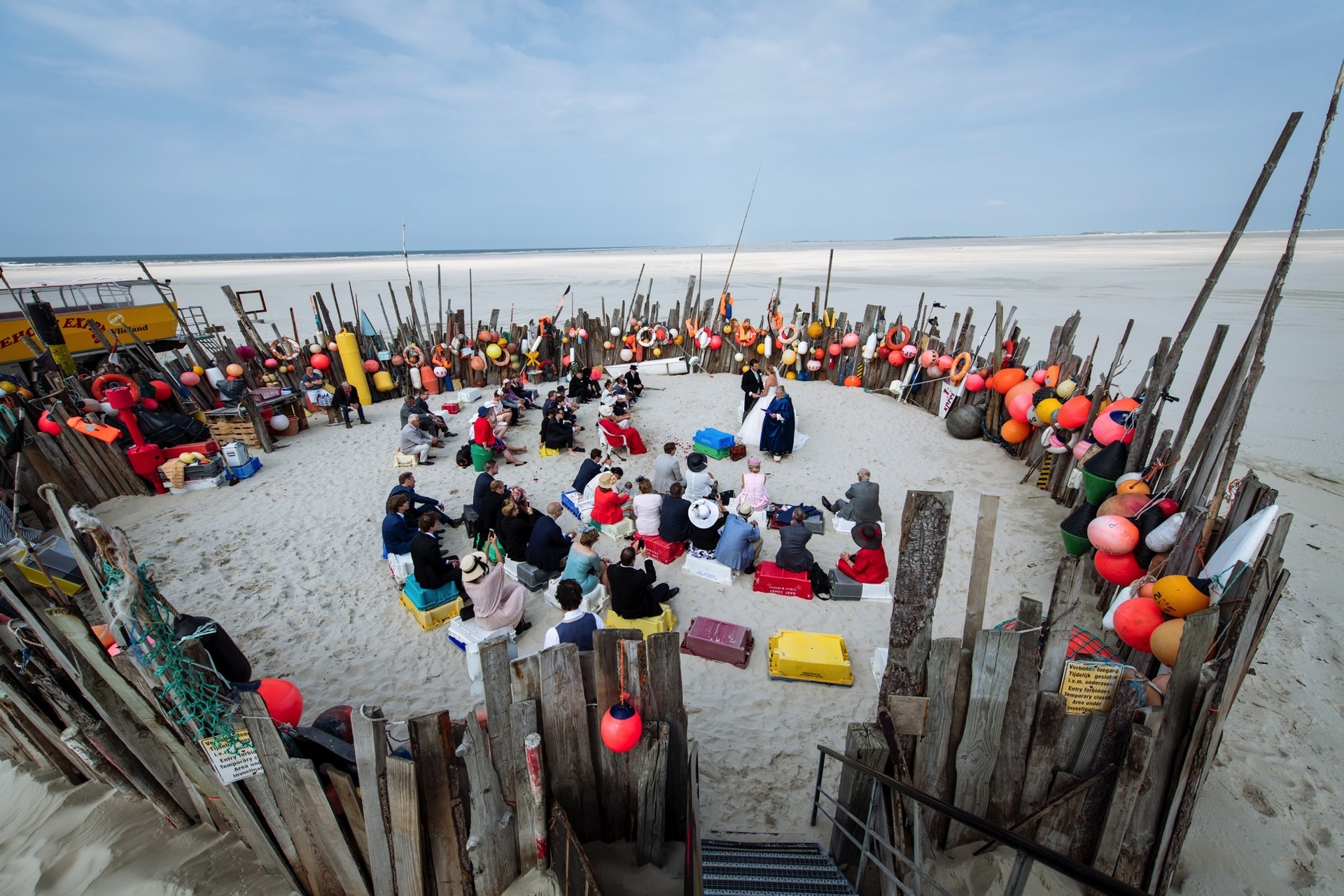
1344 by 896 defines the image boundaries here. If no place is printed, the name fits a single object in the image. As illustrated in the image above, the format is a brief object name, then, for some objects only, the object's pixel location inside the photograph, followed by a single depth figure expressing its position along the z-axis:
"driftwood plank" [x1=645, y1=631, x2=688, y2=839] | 2.93
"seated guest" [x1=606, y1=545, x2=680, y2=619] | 5.19
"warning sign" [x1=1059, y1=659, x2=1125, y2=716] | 2.78
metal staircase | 2.88
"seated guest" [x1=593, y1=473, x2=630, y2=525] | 7.25
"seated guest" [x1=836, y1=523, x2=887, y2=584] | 6.09
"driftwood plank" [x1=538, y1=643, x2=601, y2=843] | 2.87
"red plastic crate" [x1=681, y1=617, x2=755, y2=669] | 5.15
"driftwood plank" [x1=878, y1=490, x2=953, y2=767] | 2.52
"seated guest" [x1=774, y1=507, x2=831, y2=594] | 6.21
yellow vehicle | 12.10
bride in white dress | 10.04
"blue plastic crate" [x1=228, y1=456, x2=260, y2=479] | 9.22
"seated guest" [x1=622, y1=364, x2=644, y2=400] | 12.59
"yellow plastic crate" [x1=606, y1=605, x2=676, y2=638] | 5.32
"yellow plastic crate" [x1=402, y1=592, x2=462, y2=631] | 5.77
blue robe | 9.54
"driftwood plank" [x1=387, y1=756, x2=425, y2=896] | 2.54
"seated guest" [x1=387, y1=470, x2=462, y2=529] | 6.96
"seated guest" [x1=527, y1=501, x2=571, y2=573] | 6.30
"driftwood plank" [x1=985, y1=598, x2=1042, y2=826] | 2.72
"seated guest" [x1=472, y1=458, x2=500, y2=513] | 7.26
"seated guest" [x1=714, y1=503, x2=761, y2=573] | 6.43
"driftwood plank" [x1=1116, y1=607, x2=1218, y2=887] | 2.59
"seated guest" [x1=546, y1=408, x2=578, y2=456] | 10.05
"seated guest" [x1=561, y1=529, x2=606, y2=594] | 5.62
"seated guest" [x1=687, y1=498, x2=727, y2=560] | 6.55
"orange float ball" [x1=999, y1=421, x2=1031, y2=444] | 9.12
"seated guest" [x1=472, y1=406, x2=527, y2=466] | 9.29
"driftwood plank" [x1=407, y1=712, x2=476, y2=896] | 2.59
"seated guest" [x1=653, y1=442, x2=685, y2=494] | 7.84
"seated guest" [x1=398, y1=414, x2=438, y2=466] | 9.73
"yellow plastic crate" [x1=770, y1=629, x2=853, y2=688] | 4.91
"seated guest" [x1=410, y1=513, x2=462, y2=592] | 5.68
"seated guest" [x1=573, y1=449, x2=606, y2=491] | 8.13
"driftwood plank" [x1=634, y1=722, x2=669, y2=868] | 3.08
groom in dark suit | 10.89
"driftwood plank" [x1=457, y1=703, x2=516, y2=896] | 2.62
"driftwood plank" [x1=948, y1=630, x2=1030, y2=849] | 2.69
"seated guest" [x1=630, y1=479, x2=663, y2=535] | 6.98
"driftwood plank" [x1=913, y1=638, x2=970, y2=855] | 2.70
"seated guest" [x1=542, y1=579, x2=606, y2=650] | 4.43
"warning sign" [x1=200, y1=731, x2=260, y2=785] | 2.65
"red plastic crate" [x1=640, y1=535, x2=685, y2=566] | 6.86
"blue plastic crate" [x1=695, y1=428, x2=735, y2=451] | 9.89
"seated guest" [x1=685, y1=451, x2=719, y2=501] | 7.86
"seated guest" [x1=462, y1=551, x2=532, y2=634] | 5.16
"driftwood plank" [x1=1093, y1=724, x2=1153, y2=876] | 2.66
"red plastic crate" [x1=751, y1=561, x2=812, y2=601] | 6.20
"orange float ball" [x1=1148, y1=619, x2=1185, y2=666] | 3.69
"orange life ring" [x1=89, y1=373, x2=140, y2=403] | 8.79
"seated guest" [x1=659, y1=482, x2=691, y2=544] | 6.69
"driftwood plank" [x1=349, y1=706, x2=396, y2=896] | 2.47
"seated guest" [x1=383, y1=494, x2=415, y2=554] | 6.40
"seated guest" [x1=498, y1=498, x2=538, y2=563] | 6.49
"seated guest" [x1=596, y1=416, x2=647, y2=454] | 9.96
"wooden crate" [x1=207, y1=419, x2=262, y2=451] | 10.34
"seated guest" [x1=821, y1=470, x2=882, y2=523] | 7.26
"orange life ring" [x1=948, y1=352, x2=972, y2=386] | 10.84
